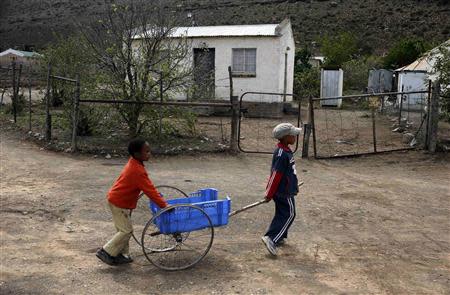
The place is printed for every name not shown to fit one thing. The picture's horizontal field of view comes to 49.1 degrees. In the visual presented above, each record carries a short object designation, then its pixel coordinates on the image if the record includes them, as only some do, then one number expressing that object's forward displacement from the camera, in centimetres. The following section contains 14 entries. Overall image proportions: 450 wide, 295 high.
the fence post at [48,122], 1159
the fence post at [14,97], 1451
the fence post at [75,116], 1070
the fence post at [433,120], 1105
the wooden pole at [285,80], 2027
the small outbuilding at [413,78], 2152
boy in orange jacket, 471
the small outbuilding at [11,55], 3919
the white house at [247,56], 1931
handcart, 468
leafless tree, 1136
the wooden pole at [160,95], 1137
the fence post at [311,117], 1064
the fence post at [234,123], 1098
